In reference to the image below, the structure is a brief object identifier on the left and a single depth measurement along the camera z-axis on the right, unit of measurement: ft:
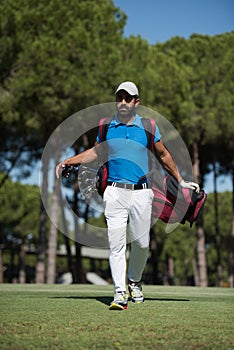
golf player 17.95
